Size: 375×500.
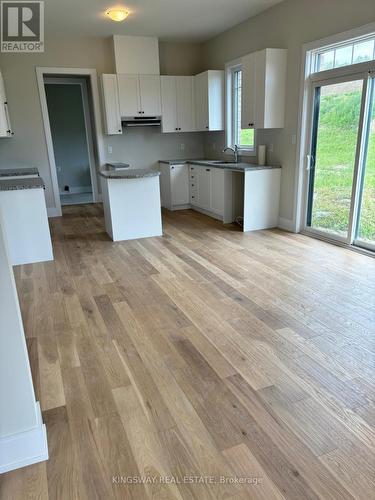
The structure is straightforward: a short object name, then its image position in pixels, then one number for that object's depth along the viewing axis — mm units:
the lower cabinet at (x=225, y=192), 4973
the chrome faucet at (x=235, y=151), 5895
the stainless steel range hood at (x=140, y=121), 6402
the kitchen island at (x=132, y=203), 4629
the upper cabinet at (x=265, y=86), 4598
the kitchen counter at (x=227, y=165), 4886
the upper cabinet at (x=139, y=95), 6162
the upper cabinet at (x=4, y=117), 4695
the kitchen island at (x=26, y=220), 3838
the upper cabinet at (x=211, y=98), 6078
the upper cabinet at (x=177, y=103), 6457
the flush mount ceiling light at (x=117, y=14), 4508
